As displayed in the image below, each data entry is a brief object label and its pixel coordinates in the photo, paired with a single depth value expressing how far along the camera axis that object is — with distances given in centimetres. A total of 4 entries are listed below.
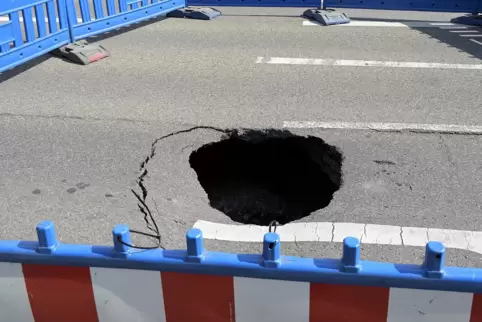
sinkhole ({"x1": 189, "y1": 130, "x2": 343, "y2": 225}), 535
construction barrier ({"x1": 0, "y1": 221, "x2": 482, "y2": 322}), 202
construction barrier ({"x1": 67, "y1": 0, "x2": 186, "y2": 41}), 866
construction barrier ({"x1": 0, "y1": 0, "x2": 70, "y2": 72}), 726
